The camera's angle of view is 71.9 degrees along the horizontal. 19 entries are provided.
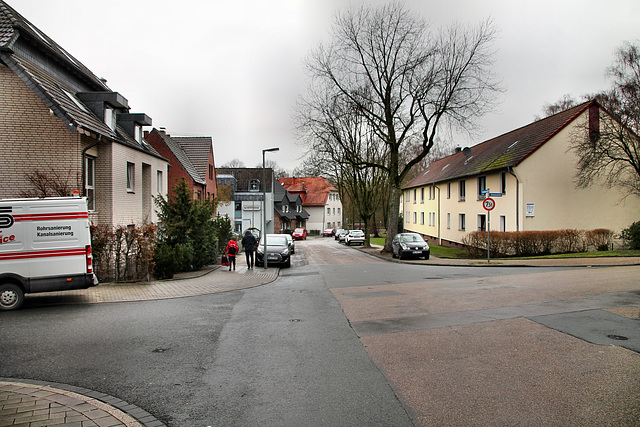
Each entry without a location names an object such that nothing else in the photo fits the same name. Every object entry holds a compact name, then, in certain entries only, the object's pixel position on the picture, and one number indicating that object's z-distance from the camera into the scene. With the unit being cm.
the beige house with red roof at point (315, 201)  9038
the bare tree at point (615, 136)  2345
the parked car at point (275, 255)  2158
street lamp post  1988
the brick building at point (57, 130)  1405
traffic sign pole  2007
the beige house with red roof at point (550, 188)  2569
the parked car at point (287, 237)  2400
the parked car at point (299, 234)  6650
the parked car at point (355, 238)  4662
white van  968
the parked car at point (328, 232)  8133
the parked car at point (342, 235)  5775
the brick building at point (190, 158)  3322
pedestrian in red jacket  1895
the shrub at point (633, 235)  2294
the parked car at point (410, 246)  2502
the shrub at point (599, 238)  2389
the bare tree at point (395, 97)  2717
